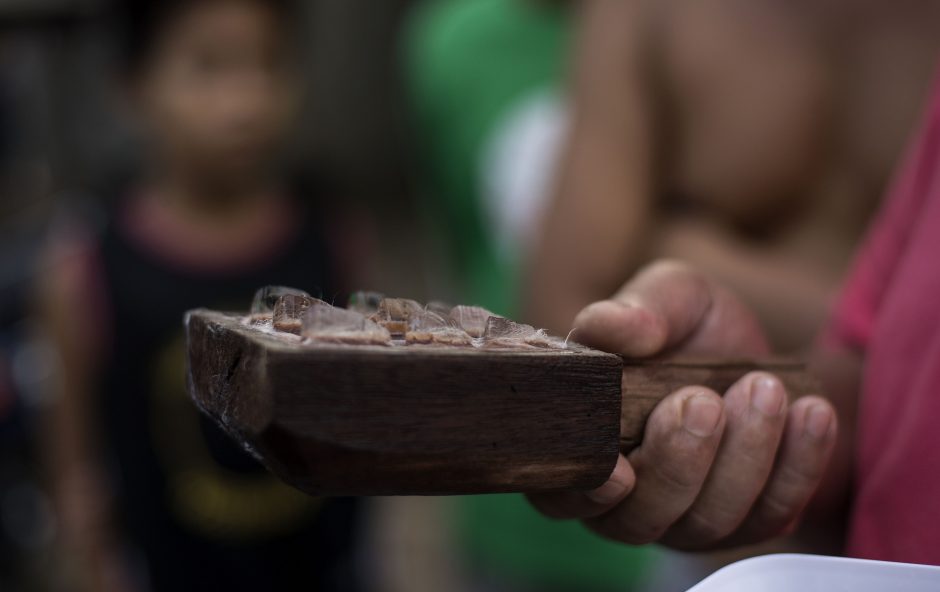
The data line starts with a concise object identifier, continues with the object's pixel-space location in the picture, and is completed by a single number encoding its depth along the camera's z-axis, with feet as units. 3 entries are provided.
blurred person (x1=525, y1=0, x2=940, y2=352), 3.41
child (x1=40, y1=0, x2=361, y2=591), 5.84
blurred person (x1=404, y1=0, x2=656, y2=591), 5.91
